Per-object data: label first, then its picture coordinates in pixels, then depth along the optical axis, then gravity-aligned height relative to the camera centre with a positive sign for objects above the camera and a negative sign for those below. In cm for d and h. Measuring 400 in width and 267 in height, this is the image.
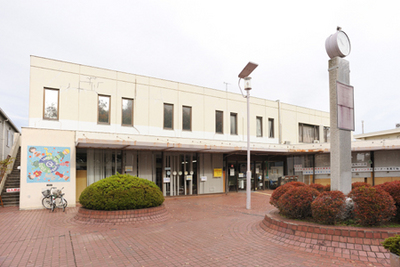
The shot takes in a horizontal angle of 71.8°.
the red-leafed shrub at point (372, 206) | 644 -130
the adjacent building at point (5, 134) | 2283 +145
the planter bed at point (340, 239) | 587 -206
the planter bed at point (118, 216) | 947 -230
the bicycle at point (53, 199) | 1230 -218
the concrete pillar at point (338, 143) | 808 +24
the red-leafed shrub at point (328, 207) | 691 -141
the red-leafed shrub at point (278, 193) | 905 -138
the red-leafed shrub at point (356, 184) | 879 -107
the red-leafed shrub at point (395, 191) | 714 -104
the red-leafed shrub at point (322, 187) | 939 -125
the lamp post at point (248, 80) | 1234 +338
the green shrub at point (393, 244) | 417 -143
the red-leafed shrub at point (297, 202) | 770 -143
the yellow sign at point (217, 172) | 1920 -150
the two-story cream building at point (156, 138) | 1355 +78
